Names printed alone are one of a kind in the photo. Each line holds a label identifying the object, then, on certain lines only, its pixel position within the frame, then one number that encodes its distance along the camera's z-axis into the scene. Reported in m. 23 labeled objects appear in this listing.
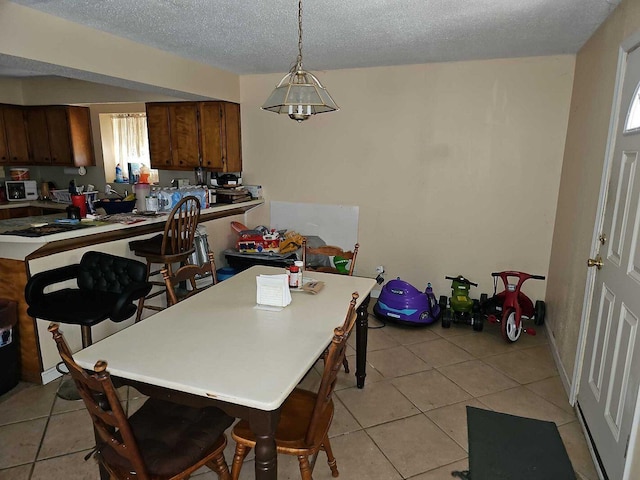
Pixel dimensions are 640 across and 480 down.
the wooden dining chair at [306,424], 1.53
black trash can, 2.57
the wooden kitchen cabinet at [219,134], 4.50
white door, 1.79
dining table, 1.35
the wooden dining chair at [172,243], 3.17
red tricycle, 3.36
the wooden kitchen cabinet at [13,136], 5.05
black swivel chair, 2.34
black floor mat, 2.02
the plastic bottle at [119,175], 5.47
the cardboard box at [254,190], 4.76
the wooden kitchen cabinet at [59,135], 5.15
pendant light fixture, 1.88
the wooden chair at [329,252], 2.94
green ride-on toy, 3.69
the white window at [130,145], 5.34
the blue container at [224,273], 4.34
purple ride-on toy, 3.64
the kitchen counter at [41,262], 2.59
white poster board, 4.44
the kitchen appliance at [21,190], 5.07
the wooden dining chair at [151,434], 1.28
